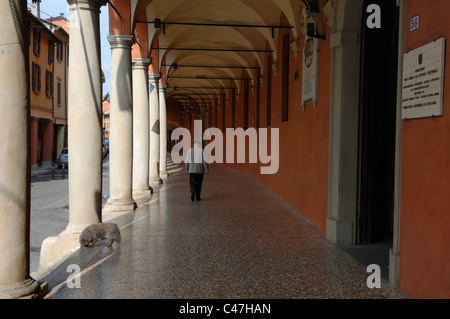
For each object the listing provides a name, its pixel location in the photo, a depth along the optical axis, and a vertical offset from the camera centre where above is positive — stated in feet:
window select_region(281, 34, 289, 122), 38.39 +5.78
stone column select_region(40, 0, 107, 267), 20.88 +1.22
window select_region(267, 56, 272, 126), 47.60 +6.55
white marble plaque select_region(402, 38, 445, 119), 11.87 +2.03
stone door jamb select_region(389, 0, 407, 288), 14.25 -0.33
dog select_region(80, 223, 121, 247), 20.15 -3.94
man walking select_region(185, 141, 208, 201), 36.11 -1.50
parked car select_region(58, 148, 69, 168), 83.52 -2.47
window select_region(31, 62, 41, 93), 84.48 +13.53
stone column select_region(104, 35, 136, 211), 30.76 +1.52
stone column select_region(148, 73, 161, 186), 51.44 +2.38
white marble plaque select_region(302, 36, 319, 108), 25.31 +4.85
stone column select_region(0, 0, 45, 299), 12.28 -0.08
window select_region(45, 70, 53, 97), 94.43 +13.74
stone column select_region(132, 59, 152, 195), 41.50 +1.85
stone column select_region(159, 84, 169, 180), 63.16 +2.66
